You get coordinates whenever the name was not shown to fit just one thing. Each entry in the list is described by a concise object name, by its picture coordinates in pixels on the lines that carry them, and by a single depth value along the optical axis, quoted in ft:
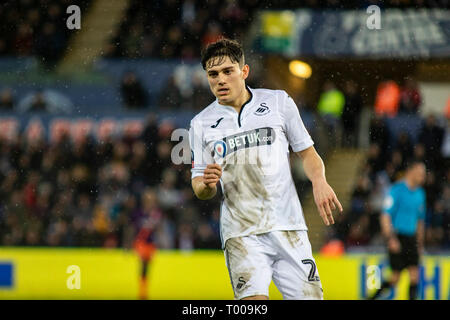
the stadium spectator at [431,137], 33.94
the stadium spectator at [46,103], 41.19
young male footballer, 13.56
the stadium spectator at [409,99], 36.83
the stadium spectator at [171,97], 37.16
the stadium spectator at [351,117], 36.45
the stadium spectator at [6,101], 41.39
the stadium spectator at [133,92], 38.65
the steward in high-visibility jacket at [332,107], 35.22
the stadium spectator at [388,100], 37.24
